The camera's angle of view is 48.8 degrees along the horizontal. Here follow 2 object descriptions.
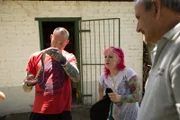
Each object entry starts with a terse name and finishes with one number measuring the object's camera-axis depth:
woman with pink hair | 1.80
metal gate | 4.27
